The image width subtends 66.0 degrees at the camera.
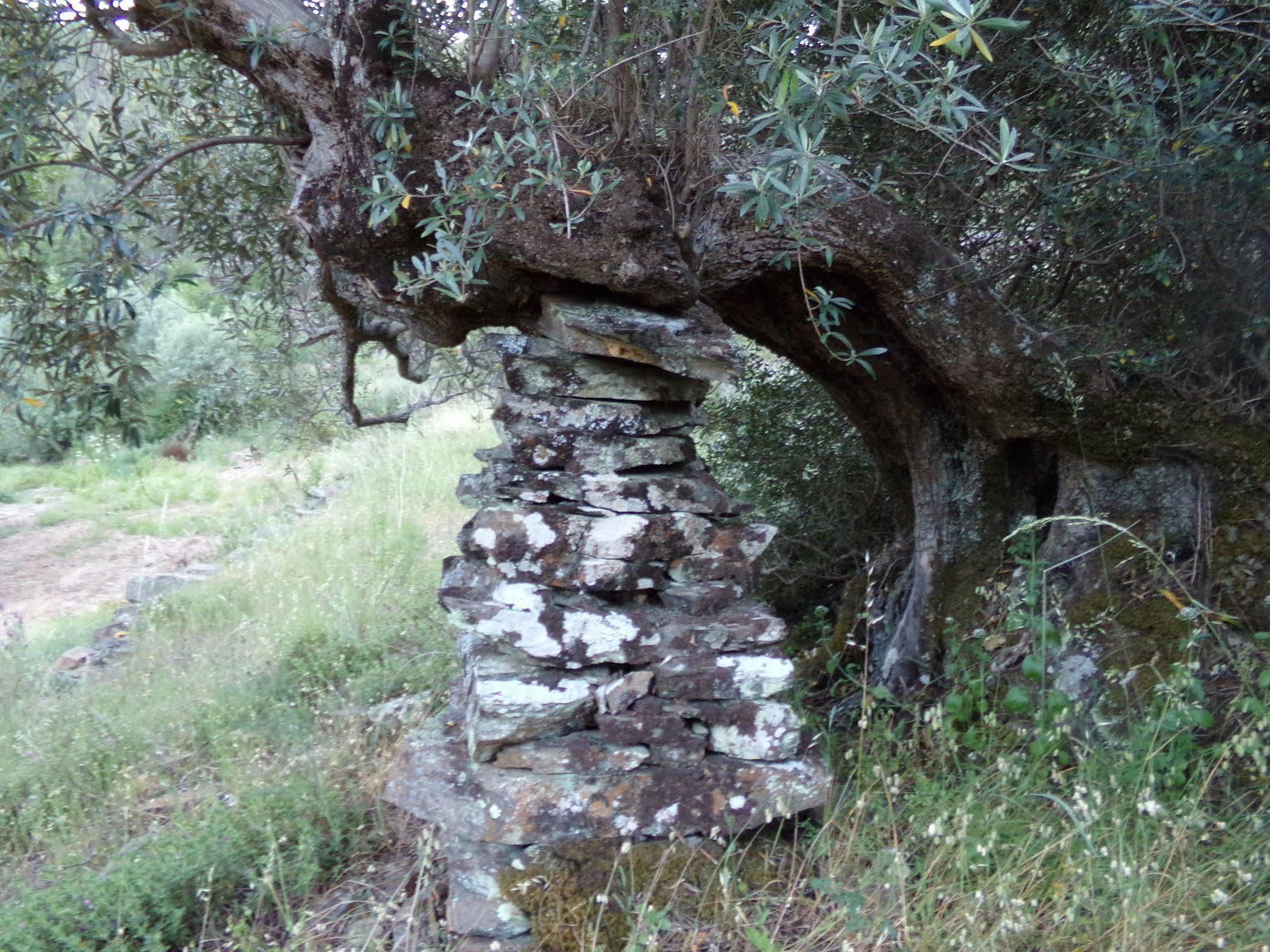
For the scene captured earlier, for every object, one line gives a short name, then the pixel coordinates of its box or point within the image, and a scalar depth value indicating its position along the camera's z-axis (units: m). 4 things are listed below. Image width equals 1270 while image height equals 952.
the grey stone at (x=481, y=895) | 3.09
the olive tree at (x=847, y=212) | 3.38
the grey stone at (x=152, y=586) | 9.65
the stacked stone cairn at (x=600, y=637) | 3.15
